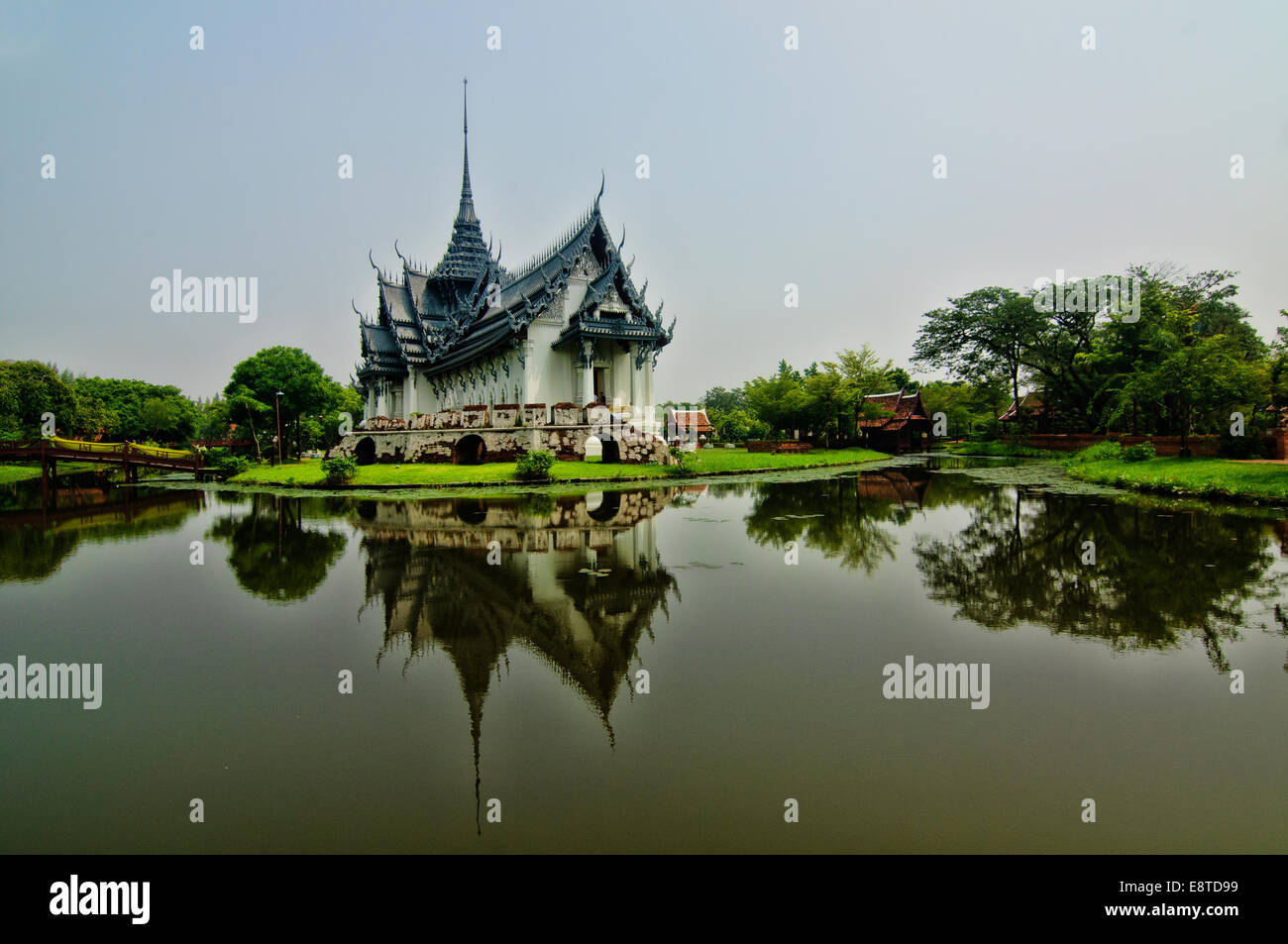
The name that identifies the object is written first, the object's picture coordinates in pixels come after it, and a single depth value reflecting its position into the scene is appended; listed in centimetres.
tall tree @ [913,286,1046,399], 4425
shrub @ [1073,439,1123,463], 2747
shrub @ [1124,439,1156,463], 2500
